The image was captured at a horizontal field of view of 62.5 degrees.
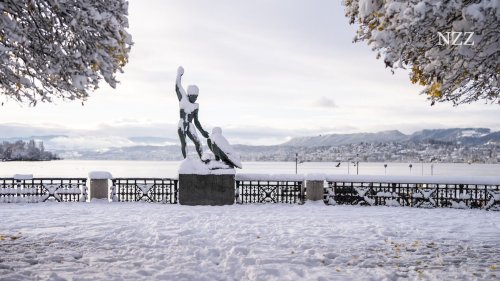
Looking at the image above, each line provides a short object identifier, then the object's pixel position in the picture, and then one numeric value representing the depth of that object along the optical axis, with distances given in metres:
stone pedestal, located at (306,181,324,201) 15.97
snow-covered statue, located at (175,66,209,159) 14.95
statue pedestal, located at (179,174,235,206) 14.70
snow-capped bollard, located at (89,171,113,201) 16.06
